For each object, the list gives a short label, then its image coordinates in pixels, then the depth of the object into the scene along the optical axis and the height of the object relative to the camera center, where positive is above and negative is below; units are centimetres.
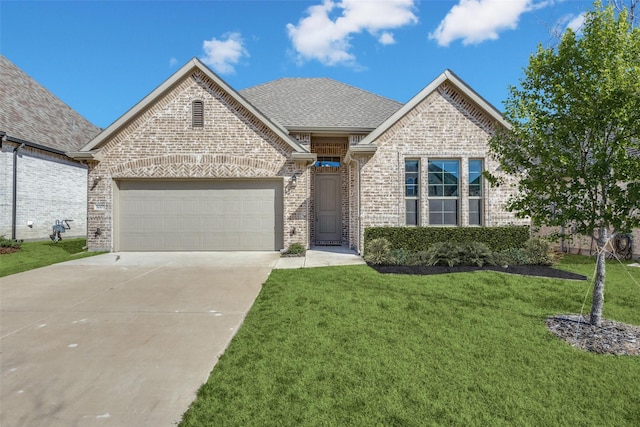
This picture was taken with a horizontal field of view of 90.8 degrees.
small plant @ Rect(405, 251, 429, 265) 852 -115
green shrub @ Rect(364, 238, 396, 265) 868 -103
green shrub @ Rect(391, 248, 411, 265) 863 -110
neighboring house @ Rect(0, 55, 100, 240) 1381 +248
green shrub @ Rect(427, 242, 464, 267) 838 -102
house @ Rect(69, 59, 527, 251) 1054 +157
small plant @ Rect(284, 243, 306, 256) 1058 -115
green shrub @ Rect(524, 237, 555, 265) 866 -99
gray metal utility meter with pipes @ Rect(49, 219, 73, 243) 1529 -80
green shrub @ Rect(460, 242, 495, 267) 841 -103
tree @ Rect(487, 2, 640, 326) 400 +120
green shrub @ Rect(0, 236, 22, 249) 1192 -112
